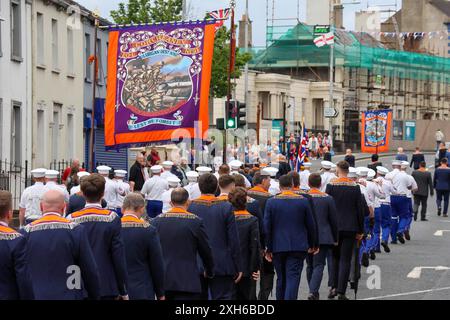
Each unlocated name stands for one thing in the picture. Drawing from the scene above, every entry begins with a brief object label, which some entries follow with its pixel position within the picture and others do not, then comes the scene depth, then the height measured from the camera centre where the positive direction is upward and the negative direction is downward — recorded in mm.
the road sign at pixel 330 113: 71562 +437
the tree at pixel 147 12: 54219 +4750
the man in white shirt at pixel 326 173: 24062 -1057
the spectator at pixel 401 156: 42406 -1196
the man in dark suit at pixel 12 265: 9000 -1064
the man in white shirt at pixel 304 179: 28539 -1366
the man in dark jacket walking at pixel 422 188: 36531 -1960
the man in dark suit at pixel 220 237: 13000 -1218
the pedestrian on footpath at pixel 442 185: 38844 -1989
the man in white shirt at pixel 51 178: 18873 -920
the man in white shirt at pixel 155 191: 24797 -1424
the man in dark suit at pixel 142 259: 11242 -1265
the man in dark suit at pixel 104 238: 10773 -1038
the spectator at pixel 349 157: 43469 -1272
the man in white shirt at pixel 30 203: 18688 -1266
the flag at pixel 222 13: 39741 +3445
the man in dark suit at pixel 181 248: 12070 -1241
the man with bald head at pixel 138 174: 28527 -1253
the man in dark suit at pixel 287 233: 15406 -1391
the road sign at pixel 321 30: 75625 +5492
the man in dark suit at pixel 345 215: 17484 -1336
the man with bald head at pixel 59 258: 9805 -1098
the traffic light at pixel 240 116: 35062 +114
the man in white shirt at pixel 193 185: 21719 -1151
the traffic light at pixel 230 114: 34906 +165
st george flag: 72438 +4736
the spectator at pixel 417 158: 47872 -1445
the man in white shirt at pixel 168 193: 20272 -1194
